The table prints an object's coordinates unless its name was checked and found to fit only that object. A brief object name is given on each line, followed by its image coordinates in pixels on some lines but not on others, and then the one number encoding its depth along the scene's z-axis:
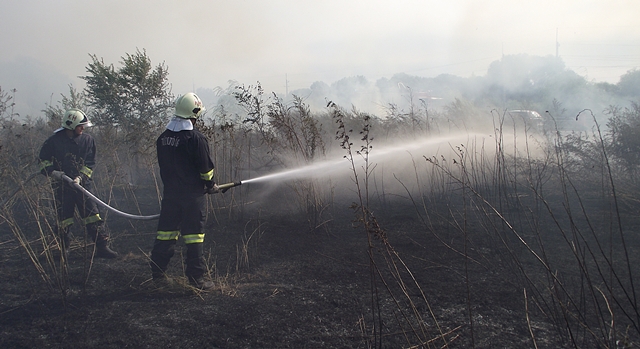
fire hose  4.35
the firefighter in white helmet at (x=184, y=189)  4.04
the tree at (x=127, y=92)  9.62
